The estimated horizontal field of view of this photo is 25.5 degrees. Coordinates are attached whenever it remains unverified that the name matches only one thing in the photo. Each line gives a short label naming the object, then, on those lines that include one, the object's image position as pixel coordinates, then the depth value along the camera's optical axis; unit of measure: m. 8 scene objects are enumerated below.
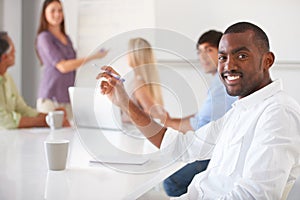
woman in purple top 4.65
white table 2.22
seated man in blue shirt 2.75
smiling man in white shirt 2.09
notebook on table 3.02
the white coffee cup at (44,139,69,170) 2.47
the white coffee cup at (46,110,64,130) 3.36
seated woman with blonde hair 3.12
